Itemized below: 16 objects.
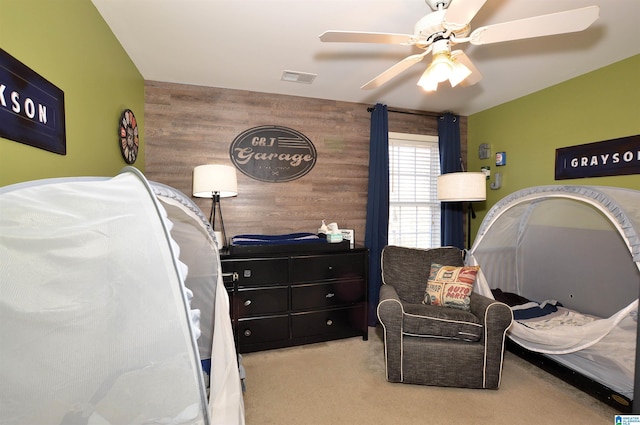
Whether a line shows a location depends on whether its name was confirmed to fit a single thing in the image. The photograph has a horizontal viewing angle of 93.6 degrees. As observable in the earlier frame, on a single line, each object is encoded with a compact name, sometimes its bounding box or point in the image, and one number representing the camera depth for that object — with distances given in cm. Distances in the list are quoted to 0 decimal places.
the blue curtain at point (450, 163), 377
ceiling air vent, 273
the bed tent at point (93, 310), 69
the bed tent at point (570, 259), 188
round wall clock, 228
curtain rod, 353
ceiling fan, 127
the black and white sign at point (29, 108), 111
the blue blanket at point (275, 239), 287
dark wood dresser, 271
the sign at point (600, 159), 244
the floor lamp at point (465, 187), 276
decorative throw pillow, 242
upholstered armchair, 214
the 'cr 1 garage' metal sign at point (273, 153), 316
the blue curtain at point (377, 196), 346
